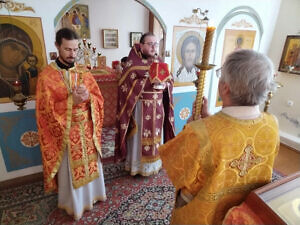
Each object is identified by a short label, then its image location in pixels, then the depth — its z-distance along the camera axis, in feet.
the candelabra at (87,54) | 15.64
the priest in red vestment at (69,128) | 5.90
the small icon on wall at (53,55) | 8.00
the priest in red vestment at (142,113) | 8.33
